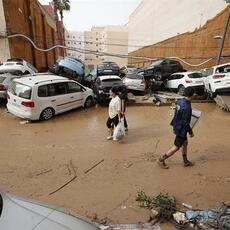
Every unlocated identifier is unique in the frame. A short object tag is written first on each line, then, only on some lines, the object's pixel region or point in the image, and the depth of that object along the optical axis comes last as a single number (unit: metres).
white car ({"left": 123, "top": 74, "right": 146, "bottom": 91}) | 14.31
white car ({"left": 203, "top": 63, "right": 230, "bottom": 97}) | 11.49
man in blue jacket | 5.48
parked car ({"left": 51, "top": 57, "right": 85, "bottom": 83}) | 14.54
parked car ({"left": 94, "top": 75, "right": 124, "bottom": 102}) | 12.65
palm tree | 31.97
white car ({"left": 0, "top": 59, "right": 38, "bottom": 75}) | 13.15
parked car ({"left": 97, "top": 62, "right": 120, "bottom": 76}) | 16.14
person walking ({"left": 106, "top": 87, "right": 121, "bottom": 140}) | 7.29
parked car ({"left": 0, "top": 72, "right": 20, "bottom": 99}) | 11.73
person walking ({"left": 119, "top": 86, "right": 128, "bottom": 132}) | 7.51
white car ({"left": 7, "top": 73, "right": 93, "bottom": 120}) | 9.45
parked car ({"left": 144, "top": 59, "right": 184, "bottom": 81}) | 16.62
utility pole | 16.26
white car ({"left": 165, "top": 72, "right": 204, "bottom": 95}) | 14.31
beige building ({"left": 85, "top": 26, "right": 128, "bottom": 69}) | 68.86
